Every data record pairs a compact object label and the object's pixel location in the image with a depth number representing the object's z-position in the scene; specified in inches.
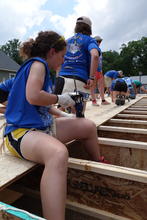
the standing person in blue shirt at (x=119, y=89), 206.2
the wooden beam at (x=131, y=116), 126.0
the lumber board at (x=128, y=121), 105.9
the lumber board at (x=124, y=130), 87.4
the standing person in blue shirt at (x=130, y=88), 272.6
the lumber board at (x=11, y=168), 43.8
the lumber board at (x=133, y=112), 144.8
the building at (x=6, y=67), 789.2
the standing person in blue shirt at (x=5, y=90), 71.4
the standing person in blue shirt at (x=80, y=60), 104.5
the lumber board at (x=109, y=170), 47.1
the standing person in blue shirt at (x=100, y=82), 177.3
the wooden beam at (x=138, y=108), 163.5
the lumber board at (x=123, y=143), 68.2
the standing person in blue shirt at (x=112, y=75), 295.5
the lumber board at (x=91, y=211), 53.0
